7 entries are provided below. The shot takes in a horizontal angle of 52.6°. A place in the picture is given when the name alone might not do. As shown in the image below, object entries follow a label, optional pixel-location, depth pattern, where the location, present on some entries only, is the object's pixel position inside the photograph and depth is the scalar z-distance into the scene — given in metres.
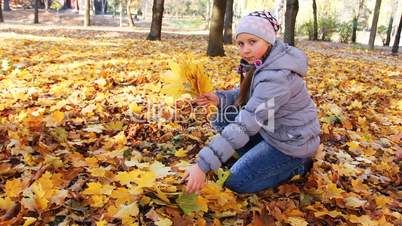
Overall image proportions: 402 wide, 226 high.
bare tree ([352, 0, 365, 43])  27.11
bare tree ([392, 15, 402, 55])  14.91
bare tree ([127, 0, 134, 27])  32.34
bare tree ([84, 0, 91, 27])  25.97
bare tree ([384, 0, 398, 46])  26.47
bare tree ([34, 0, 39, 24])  28.94
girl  2.23
